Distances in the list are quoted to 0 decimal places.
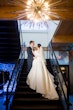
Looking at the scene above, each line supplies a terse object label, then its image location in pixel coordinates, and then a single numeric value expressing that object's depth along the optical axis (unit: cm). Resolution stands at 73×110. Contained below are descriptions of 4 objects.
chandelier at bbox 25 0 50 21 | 154
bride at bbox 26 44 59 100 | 292
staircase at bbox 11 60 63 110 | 275
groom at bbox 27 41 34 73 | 350
